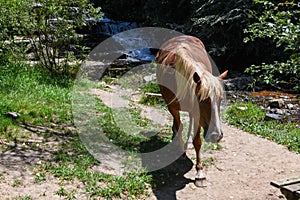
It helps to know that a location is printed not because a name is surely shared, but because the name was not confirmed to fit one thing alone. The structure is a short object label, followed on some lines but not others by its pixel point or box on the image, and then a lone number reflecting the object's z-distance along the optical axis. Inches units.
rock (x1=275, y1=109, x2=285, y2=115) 341.5
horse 153.3
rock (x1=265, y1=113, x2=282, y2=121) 314.8
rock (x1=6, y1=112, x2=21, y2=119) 220.8
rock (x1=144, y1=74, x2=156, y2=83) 391.8
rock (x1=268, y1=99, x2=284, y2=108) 362.2
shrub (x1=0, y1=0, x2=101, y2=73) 331.9
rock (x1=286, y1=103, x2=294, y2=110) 361.3
